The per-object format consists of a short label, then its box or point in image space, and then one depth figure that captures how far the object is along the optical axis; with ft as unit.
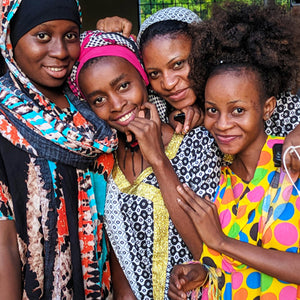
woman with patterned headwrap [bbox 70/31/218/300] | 6.95
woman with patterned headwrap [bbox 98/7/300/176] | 7.01
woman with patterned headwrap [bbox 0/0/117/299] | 6.62
